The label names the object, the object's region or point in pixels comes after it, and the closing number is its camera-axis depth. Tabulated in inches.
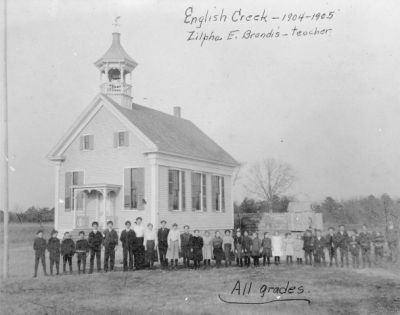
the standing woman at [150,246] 663.8
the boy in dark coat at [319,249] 689.6
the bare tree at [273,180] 1344.7
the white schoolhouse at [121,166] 881.5
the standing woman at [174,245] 693.6
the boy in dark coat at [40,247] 612.4
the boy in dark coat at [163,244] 684.1
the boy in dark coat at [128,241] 641.0
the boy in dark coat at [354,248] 669.9
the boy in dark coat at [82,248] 641.1
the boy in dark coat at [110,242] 644.1
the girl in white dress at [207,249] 716.0
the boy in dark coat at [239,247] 693.9
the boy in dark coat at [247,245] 693.9
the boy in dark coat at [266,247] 699.4
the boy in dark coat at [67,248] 635.5
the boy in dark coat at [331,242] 679.1
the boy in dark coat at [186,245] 684.7
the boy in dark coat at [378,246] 661.9
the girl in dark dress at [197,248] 678.5
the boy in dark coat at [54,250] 622.8
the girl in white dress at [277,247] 713.0
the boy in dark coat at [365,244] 667.4
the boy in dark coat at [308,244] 694.5
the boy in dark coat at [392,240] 665.0
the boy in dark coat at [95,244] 641.0
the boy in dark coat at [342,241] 677.3
